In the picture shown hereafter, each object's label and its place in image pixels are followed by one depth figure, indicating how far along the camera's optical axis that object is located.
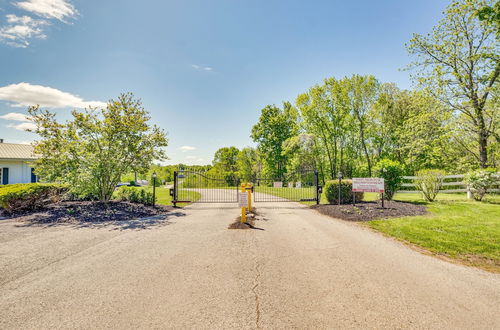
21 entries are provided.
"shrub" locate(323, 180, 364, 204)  12.30
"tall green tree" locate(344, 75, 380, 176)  27.48
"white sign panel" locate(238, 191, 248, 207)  8.36
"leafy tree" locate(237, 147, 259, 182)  44.97
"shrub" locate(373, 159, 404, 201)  12.72
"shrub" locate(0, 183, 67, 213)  9.84
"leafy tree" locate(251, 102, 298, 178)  35.56
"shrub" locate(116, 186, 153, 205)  12.55
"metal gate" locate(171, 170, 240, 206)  17.00
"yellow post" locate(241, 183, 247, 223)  8.43
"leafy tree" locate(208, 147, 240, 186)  59.03
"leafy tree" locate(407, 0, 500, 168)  15.65
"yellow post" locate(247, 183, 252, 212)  8.63
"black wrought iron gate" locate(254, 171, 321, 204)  12.86
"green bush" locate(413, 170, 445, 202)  12.81
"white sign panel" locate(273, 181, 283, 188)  12.88
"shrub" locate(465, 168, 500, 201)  12.66
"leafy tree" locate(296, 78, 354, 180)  28.55
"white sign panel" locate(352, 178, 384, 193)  10.52
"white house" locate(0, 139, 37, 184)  19.31
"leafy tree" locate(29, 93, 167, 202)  10.41
